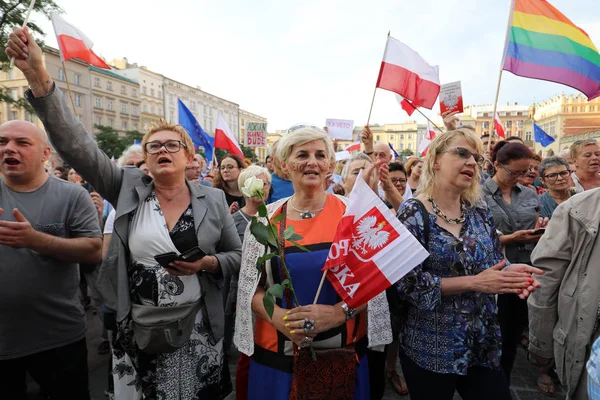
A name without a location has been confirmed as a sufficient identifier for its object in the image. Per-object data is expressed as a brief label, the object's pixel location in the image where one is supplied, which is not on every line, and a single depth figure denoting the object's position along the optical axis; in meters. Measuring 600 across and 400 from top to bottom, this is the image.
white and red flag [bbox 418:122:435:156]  10.70
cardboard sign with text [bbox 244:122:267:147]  11.15
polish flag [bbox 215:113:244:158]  8.16
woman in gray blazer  1.92
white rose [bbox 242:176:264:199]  1.64
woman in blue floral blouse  1.89
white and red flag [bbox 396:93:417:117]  5.94
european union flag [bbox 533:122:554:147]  12.25
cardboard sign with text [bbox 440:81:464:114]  5.55
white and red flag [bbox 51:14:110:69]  5.11
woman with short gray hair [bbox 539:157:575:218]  3.56
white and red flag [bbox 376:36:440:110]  5.07
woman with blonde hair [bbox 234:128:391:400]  1.83
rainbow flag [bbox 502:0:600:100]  4.45
